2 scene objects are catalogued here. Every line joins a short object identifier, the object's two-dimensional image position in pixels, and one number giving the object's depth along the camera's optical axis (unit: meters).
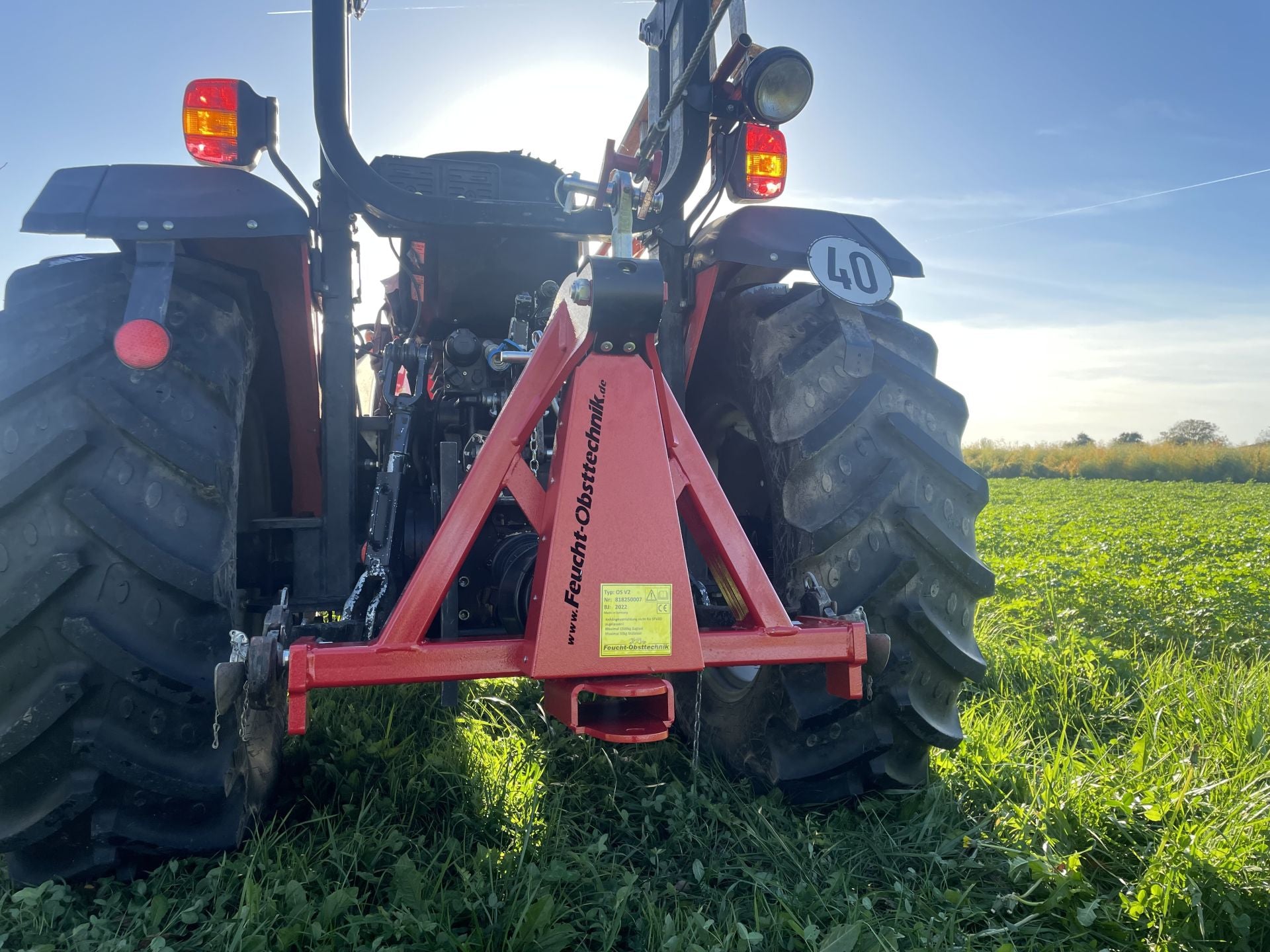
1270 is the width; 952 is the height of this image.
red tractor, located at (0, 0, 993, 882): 1.58
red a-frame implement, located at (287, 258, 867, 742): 1.51
